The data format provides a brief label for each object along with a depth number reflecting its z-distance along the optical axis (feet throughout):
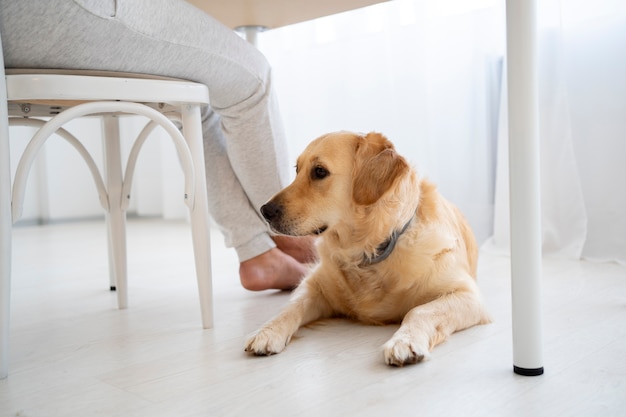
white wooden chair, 3.48
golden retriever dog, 4.49
